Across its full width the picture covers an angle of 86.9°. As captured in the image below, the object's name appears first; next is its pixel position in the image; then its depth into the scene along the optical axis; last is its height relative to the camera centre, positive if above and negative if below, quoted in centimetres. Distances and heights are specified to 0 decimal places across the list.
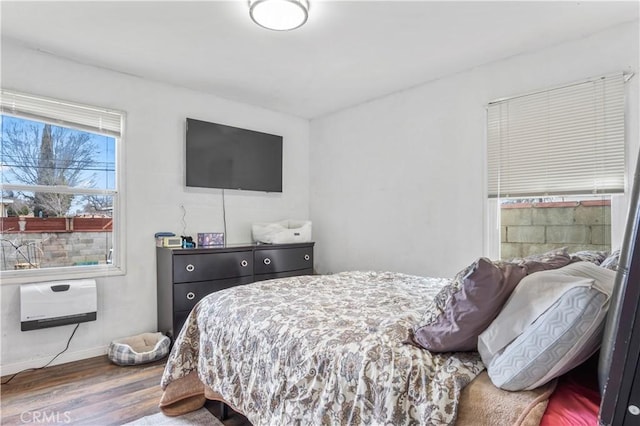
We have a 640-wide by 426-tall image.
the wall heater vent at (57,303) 261 -71
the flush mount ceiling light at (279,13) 201 +124
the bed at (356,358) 110 -56
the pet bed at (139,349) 276 -115
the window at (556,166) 236 +35
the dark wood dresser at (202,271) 299 -55
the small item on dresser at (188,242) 328 -27
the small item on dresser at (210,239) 348 -26
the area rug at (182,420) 195 -121
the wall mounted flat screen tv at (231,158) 353 +64
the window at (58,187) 270 +25
